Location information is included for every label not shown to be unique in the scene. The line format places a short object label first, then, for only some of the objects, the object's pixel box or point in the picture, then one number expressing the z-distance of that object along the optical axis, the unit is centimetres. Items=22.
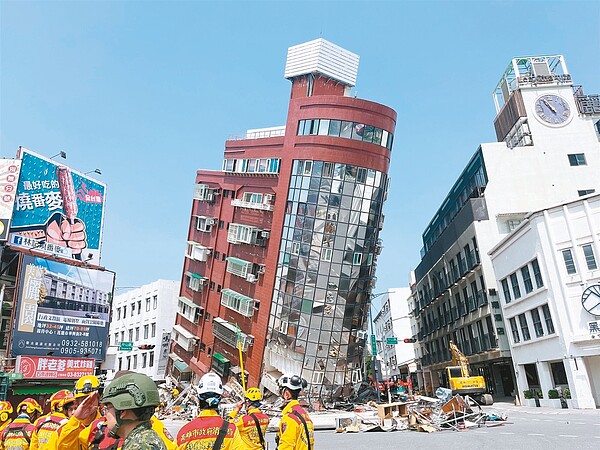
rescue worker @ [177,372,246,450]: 501
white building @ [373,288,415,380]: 8775
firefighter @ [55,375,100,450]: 503
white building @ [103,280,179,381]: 6050
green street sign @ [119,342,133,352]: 4060
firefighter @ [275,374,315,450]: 595
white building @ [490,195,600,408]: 2823
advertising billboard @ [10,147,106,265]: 3856
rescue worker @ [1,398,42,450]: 780
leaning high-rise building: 3812
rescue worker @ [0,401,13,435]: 932
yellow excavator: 3275
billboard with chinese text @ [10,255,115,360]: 3597
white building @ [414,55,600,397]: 4131
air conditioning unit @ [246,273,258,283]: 4056
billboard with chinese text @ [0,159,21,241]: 3678
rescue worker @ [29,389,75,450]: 619
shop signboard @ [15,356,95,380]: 3475
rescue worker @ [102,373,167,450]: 339
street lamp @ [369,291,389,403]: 3797
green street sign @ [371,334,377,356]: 4330
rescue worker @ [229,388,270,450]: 721
